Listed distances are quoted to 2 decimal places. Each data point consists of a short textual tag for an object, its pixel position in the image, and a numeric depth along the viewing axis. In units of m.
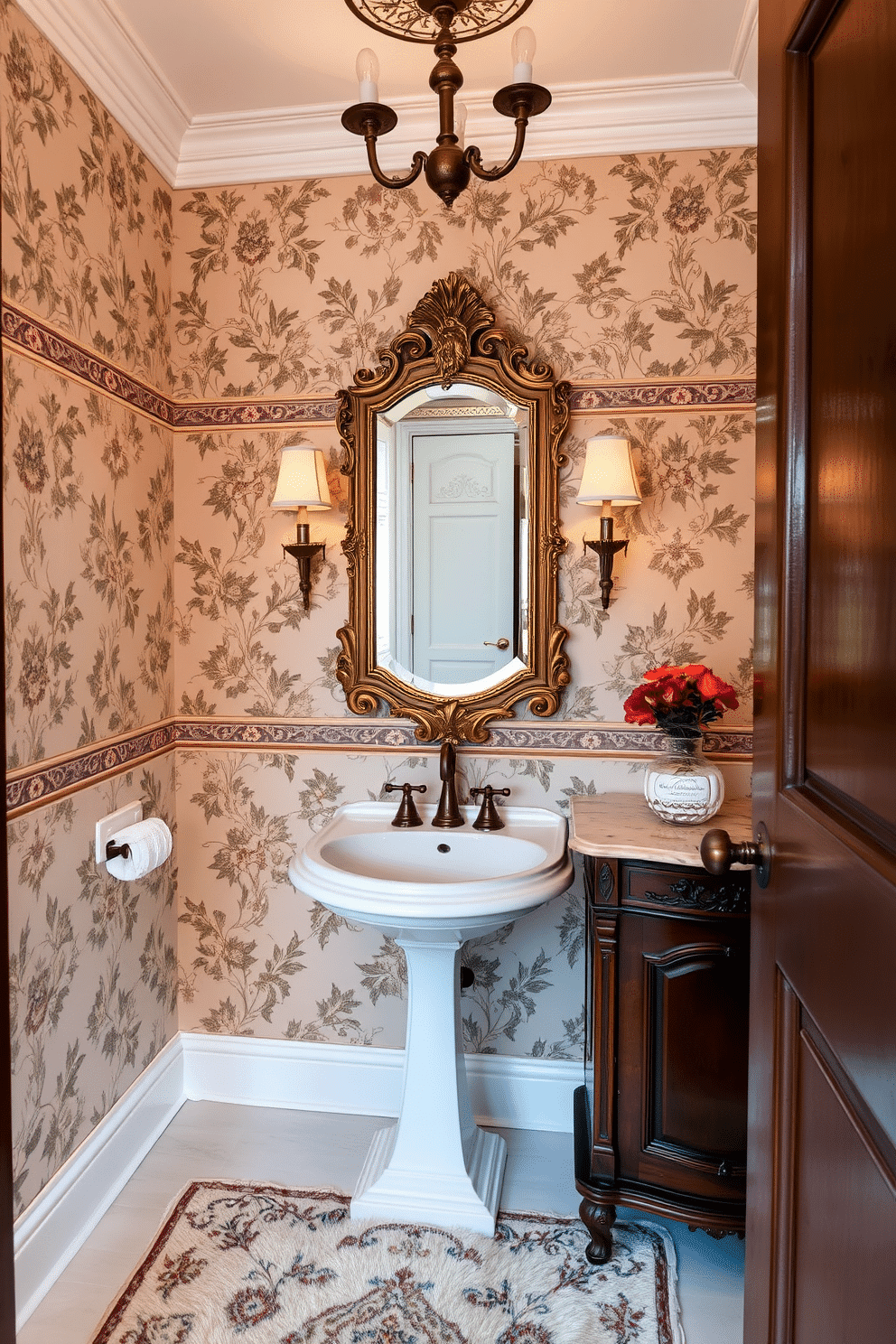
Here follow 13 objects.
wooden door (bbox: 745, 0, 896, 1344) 0.66
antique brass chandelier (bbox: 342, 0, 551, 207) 1.37
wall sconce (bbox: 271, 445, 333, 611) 2.26
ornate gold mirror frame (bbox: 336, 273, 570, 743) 2.25
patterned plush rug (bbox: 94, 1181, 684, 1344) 1.69
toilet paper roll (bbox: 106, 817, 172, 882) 2.06
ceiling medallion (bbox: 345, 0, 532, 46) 1.53
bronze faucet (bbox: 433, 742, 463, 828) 2.22
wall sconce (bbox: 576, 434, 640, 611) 2.14
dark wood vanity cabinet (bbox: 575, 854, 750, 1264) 1.79
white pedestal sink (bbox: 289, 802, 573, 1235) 1.82
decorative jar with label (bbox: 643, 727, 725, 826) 1.91
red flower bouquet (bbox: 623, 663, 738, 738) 1.93
